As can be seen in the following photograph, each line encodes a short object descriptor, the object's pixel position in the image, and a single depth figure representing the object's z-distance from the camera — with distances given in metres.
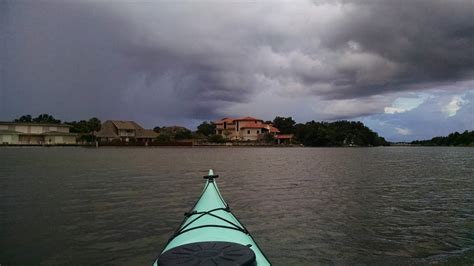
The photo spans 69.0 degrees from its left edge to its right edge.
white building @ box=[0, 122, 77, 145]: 87.75
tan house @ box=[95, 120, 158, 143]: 94.22
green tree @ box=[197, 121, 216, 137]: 129.50
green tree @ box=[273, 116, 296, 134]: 135.00
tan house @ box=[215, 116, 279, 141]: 116.00
